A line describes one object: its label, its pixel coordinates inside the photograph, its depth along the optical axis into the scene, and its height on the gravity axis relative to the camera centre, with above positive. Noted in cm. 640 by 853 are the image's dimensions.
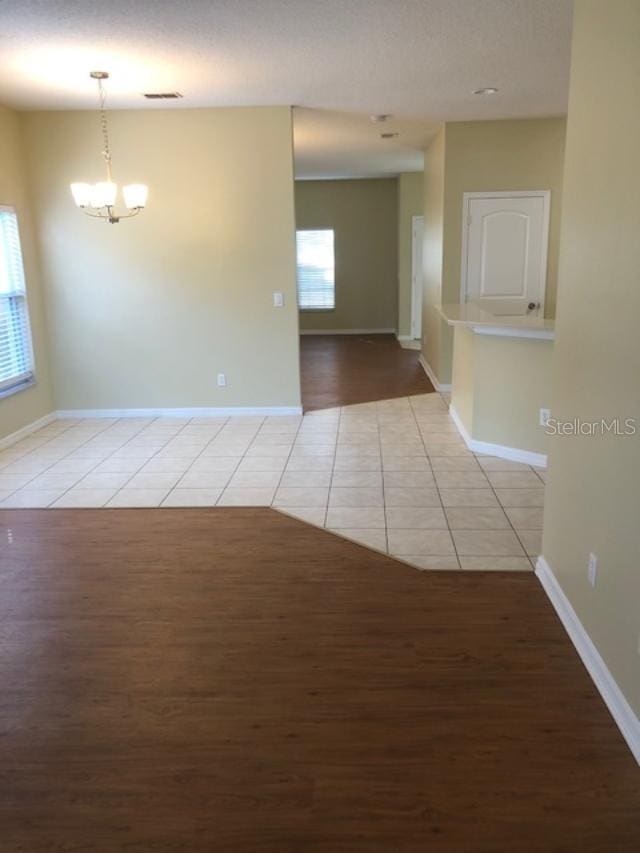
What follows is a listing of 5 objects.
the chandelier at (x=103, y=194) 475 +47
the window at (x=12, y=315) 568 -42
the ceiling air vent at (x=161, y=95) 527 +125
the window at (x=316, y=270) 1220 -23
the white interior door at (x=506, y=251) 669 +2
